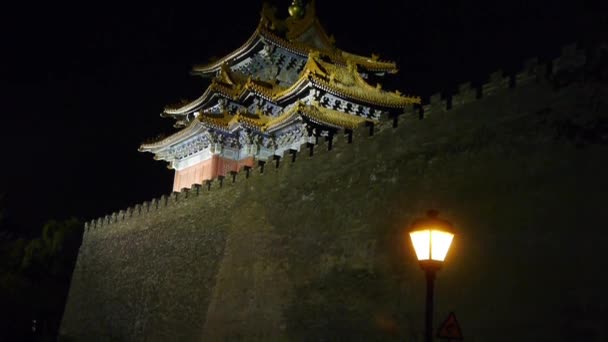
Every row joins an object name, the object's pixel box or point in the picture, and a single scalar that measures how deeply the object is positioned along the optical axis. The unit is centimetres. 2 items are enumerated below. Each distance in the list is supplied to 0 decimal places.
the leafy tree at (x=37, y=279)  2659
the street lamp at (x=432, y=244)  673
